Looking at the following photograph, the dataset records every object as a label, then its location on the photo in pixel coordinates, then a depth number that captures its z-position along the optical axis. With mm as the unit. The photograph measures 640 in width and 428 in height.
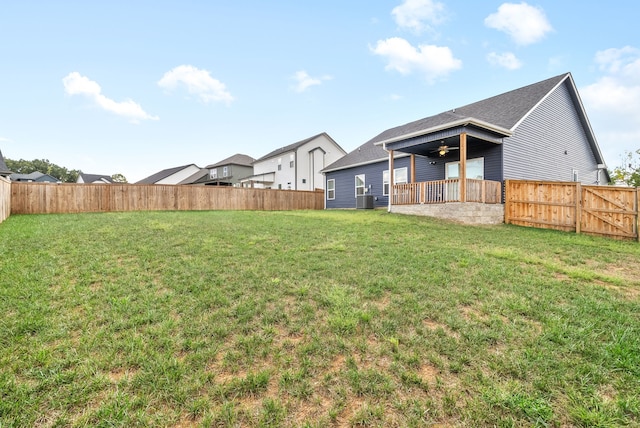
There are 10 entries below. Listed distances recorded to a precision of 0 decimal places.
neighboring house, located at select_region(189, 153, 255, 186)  33375
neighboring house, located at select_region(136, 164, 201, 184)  42156
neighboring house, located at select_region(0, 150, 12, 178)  17317
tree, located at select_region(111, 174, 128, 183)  71188
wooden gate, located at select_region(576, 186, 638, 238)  7906
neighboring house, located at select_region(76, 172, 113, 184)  51238
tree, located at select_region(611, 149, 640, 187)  21703
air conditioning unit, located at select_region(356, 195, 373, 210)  15914
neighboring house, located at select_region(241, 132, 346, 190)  25594
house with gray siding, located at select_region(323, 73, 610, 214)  10922
